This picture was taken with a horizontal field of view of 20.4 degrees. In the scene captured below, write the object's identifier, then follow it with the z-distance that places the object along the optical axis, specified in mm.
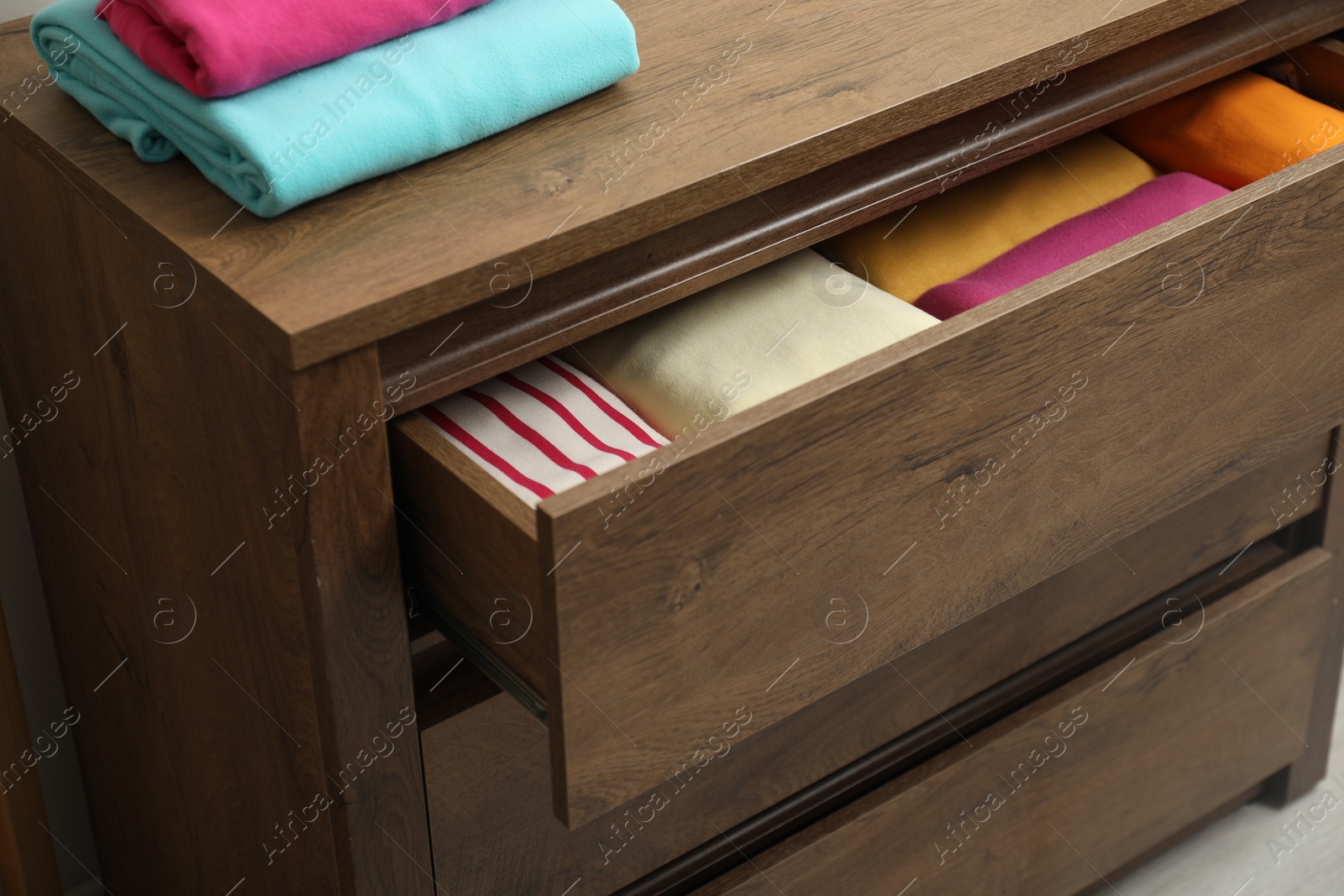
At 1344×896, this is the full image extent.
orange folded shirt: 2977
